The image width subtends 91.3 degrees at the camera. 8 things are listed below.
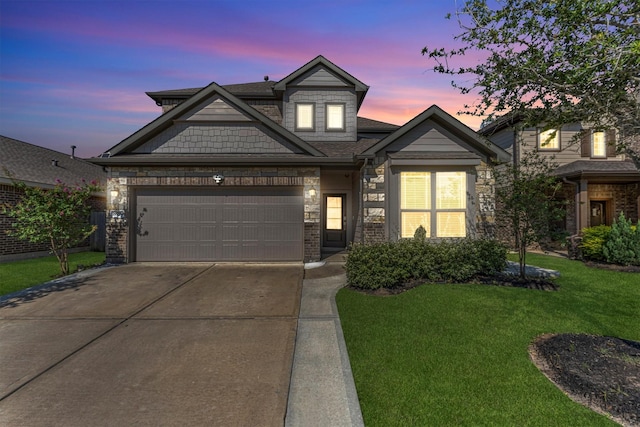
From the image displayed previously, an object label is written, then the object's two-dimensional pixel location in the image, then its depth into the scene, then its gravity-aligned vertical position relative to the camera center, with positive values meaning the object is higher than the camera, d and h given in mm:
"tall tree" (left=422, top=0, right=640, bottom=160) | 3701 +1972
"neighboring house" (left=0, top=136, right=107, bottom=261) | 11742 +1895
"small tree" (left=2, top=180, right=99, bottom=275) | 8922 -69
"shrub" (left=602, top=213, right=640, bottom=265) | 9625 -935
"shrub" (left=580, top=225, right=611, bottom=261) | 10477 -913
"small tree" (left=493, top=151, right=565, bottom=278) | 7191 +212
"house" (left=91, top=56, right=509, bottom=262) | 10359 +989
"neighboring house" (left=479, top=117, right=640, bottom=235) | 14000 +1564
